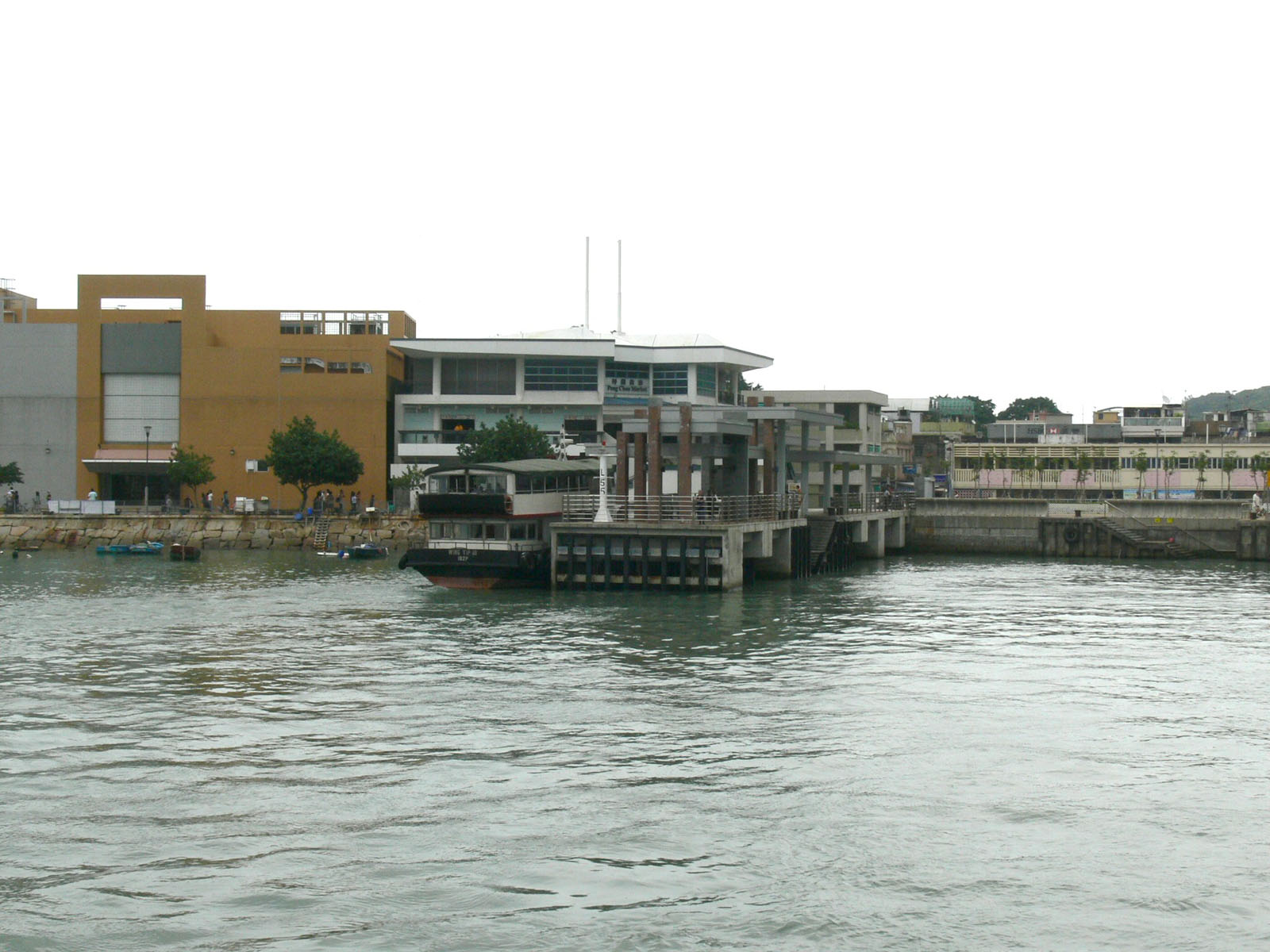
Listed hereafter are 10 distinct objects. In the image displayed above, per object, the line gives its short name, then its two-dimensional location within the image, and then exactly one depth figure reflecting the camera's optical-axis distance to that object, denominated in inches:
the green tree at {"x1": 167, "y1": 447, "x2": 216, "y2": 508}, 3747.5
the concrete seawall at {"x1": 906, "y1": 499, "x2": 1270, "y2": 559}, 3154.5
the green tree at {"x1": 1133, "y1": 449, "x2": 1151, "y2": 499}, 4603.8
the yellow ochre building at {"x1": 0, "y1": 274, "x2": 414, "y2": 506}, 3988.7
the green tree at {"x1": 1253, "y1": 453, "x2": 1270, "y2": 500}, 4461.1
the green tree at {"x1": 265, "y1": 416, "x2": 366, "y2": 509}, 3671.3
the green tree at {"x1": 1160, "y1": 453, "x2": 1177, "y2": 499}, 4599.2
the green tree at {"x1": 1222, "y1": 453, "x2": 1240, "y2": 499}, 4527.6
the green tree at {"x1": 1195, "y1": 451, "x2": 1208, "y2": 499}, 4485.7
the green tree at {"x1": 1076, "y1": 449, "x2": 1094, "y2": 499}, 4571.9
